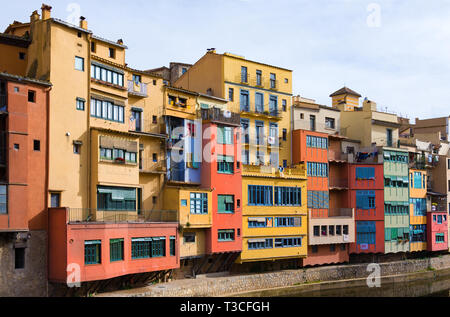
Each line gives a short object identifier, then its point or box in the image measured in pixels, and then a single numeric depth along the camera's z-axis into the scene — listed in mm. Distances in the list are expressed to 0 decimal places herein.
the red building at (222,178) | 46531
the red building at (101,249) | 34312
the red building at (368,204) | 60094
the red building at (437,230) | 66438
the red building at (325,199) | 55625
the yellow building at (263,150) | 50125
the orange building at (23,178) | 33156
